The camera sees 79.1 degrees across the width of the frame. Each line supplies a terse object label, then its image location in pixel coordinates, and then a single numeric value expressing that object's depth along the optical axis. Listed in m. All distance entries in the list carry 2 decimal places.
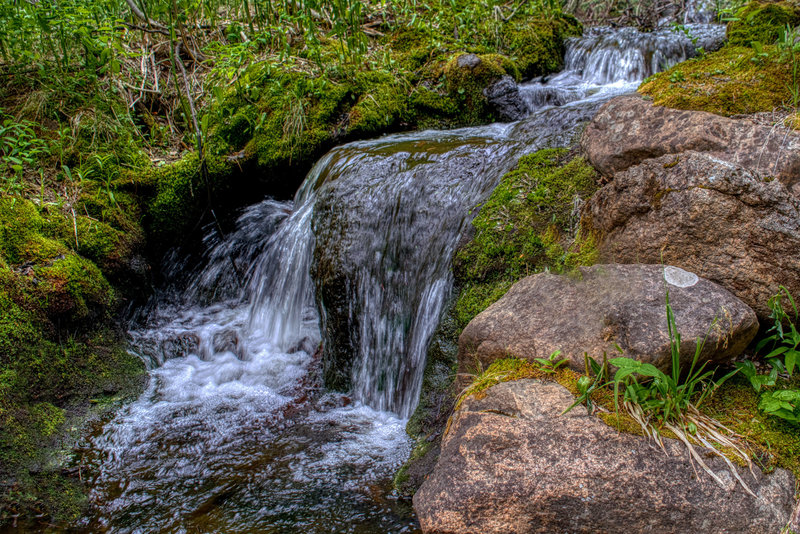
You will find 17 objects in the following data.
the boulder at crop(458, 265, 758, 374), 2.05
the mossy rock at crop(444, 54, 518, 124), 6.04
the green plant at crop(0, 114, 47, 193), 4.12
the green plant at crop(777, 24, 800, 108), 2.80
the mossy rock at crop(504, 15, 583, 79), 7.15
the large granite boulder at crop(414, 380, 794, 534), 1.71
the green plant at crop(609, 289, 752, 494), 1.88
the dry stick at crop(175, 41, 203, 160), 4.70
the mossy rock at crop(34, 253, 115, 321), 3.76
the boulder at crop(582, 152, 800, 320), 2.20
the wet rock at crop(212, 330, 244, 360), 4.66
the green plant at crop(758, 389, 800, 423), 1.91
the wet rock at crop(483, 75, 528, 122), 5.89
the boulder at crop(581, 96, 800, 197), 2.49
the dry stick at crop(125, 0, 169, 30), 6.02
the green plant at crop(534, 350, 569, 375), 2.19
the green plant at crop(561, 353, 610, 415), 2.01
